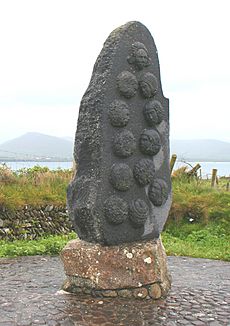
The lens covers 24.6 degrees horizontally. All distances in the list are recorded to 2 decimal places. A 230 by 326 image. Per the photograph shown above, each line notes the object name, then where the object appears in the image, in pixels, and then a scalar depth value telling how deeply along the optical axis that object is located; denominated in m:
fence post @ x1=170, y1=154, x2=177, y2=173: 19.42
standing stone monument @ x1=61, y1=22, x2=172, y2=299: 6.68
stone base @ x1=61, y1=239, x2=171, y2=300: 6.66
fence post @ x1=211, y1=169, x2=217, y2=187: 19.39
